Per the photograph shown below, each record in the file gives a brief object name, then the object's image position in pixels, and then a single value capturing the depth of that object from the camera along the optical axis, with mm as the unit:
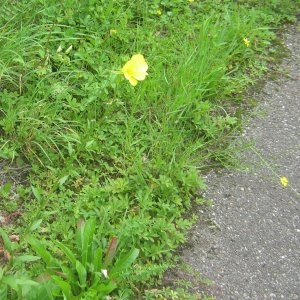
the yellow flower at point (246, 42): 3416
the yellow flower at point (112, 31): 3172
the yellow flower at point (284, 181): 2787
